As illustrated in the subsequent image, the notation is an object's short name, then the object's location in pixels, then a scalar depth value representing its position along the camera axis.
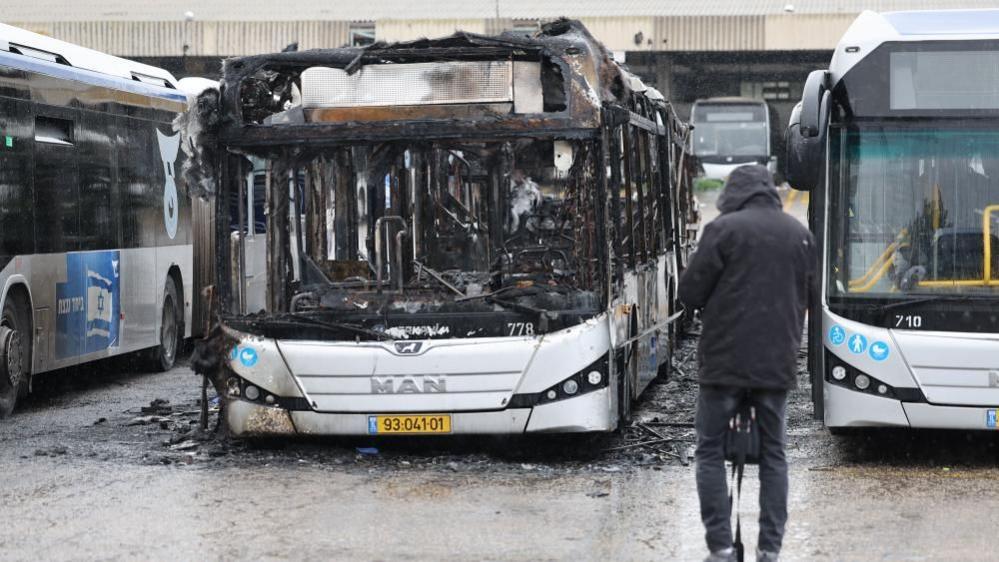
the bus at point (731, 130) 48.84
